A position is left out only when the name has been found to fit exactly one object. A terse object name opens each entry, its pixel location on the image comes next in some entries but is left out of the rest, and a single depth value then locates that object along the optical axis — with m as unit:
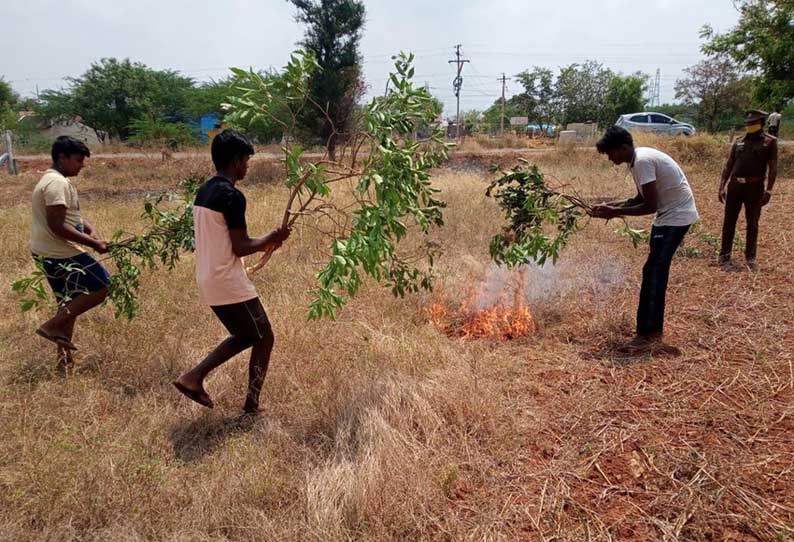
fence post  18.23
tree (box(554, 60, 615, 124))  37.84
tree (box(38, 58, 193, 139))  29.70
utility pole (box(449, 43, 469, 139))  38.28
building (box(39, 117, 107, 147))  32.38
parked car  24.88
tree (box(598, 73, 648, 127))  35.19
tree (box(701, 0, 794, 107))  14.34
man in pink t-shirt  2.77
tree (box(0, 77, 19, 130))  29.14
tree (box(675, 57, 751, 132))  29.23
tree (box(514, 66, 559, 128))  39.41
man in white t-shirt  3.69
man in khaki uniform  5.62
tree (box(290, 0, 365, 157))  17.20
